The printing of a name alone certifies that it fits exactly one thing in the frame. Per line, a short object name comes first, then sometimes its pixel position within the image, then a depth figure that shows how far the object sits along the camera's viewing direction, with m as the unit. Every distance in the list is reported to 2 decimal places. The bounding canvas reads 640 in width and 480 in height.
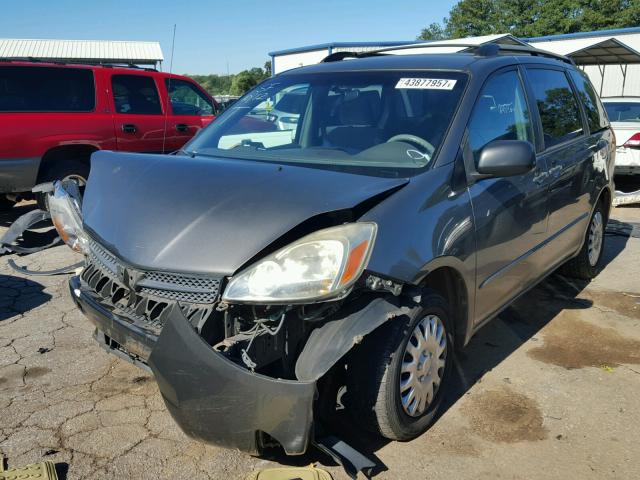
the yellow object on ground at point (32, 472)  2.39
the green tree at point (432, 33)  68.50
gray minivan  2.14
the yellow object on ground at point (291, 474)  2.40
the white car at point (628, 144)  8.81
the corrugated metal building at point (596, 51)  16.61
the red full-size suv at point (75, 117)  6.84
